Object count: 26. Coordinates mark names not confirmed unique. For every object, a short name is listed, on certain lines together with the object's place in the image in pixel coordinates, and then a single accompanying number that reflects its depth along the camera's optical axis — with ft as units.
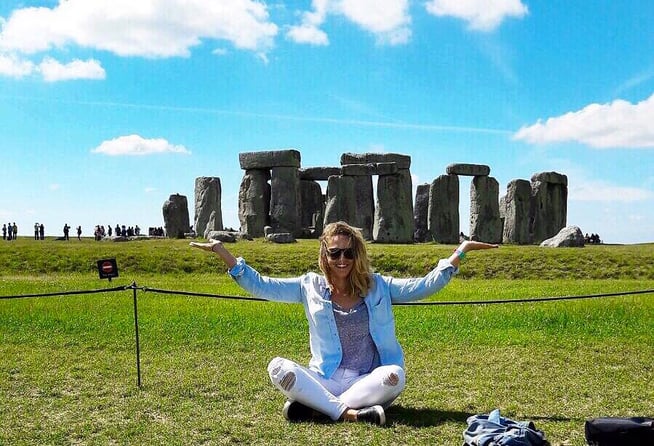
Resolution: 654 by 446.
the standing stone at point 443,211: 109.81
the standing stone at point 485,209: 110.42
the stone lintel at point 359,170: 109.23
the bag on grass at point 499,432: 16.21
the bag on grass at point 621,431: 16.37
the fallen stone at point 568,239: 96.73
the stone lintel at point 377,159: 111.65
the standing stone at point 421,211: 123.95
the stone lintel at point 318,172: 124.57
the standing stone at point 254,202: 113.80
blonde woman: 19.72
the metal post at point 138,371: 24.52
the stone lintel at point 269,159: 110.22
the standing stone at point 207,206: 121.08
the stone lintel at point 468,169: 109.60
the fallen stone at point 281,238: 95.76
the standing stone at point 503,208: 118.70
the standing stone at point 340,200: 107.65
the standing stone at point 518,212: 114.01
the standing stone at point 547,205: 118.11
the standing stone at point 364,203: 113.80
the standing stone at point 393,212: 104.73
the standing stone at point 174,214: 128.98
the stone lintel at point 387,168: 105.29
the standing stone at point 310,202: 129.80
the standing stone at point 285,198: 110.73
